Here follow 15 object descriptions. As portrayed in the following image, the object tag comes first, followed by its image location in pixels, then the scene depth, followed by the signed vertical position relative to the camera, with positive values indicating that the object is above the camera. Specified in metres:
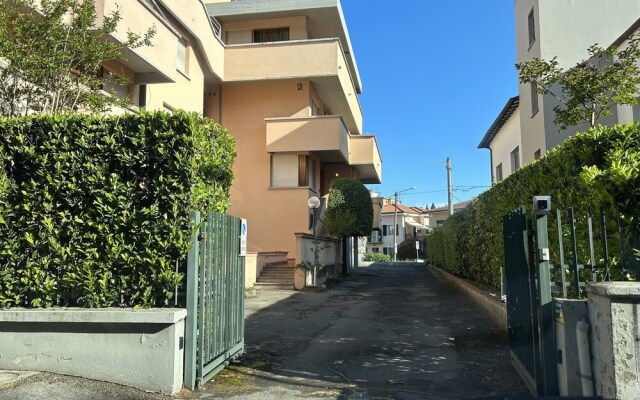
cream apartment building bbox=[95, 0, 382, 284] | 18.94 +5.77
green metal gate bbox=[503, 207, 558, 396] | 4.29 -0.63
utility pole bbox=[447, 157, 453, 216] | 33.99 +4.07
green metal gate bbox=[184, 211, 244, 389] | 5.06 -0.60
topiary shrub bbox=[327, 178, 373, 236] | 20.97 +1.79
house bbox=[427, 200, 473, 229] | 71.81 +4.25
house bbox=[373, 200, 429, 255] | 75.51 +2.61
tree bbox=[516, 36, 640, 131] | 8.80 +2.94
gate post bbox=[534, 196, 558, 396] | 4.25 -0.57
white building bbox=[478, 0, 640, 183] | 16.58 +7.19
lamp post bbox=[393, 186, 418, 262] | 58.12 -1.02
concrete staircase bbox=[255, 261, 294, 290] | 17.25 -1.17
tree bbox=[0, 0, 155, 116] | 7.47 +2.99
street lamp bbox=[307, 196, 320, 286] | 17.58 +0.29
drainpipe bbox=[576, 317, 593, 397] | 3.69 -0.87
